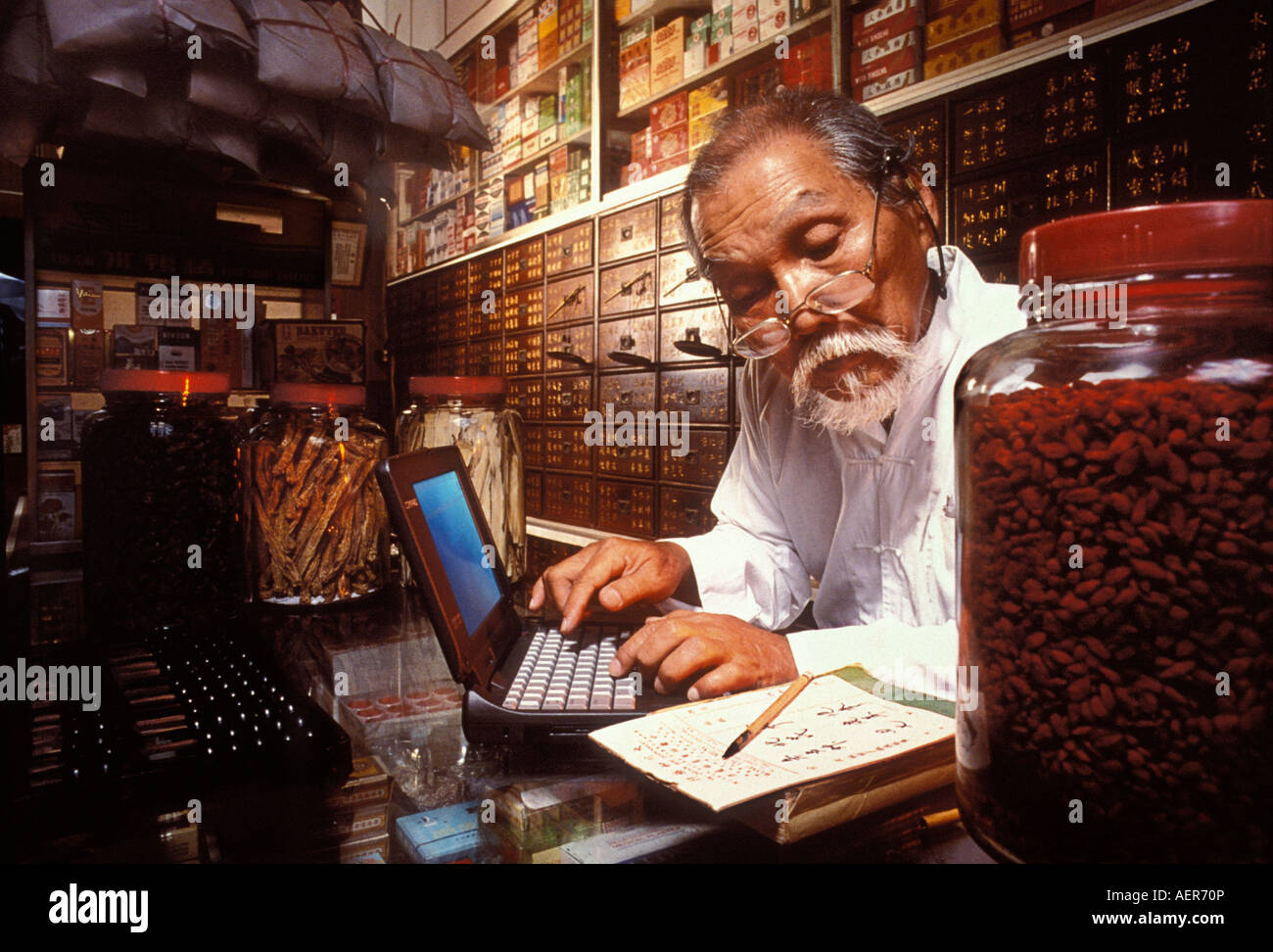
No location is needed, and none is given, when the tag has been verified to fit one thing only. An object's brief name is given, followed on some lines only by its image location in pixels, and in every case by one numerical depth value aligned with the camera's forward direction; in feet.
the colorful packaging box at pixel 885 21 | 6.02
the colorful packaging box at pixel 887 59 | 6.07
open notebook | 1.32
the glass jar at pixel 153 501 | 2.78
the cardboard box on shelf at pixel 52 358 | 3.76
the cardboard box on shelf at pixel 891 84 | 6.08
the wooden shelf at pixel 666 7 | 8.63
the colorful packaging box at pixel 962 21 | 5.55
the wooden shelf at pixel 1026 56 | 4.65
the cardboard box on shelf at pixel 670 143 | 8.66
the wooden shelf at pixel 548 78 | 10.05
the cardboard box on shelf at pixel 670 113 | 8.68
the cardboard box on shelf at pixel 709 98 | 8.04
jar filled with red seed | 0.97
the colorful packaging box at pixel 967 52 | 5.55
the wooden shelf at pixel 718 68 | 6.74
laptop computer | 1.74
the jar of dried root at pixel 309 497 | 3.17
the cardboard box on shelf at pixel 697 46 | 8.23
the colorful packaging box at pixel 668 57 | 8.58
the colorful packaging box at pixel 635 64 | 9.20
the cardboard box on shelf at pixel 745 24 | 7.52
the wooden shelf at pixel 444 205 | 12.78
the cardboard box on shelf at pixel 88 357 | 3.85
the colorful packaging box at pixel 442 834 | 1.31
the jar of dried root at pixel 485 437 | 3.48
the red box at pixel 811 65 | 6.71
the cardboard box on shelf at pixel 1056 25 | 5.11
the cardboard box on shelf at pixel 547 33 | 10.55
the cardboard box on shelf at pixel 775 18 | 7.14
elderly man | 2.79
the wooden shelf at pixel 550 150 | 10.26
